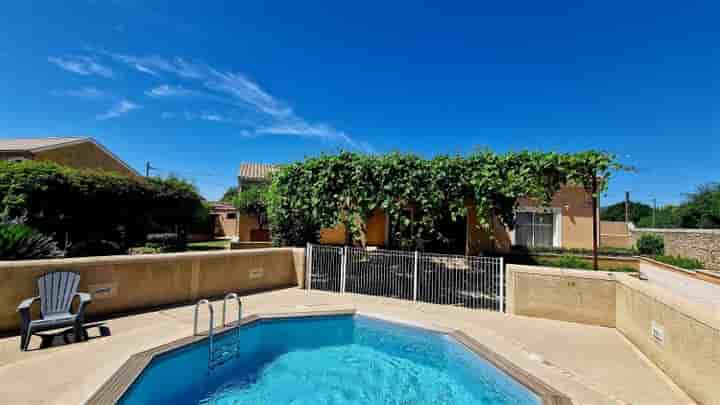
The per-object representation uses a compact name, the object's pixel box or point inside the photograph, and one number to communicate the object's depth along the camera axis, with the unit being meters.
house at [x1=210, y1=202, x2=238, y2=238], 33.69
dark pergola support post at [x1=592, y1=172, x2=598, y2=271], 8.17
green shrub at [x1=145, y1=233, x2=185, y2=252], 18.83
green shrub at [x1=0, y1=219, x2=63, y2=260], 6.37
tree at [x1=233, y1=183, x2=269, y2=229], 23.30
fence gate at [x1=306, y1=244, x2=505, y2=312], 8.23
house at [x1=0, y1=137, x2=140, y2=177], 19.66
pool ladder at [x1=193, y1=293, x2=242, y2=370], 5.44
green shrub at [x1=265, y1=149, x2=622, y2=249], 8.62
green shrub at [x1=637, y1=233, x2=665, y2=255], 18.64
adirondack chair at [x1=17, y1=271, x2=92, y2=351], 4.84
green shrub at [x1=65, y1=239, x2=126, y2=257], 13.48
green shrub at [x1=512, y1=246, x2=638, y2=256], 14.82
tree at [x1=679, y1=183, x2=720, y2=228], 27.47
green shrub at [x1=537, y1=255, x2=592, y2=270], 12.03
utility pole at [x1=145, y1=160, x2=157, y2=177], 36.03
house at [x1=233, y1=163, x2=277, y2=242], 24.36
